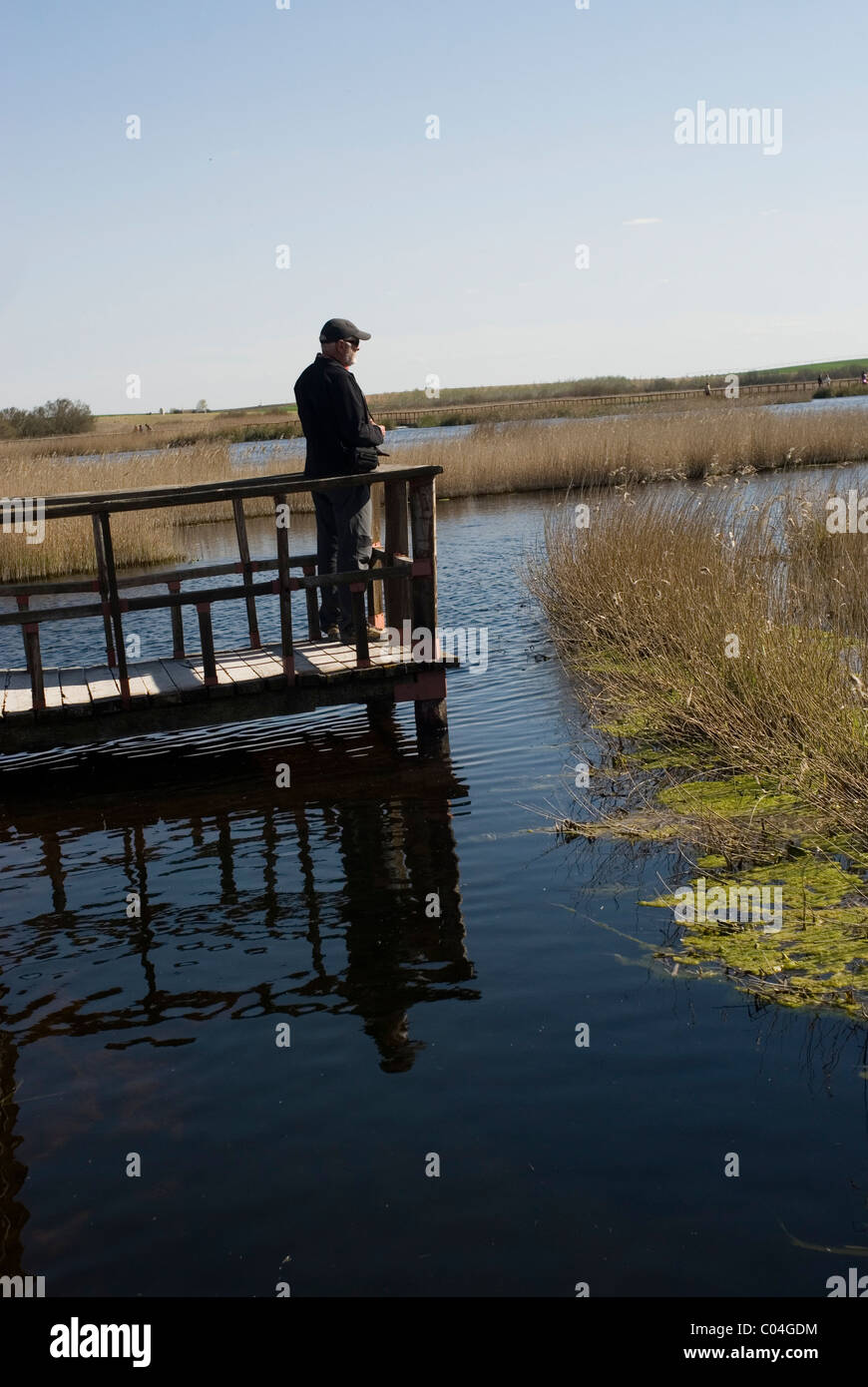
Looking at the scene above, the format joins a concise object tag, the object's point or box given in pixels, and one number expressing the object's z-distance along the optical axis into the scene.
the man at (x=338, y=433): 8.20
